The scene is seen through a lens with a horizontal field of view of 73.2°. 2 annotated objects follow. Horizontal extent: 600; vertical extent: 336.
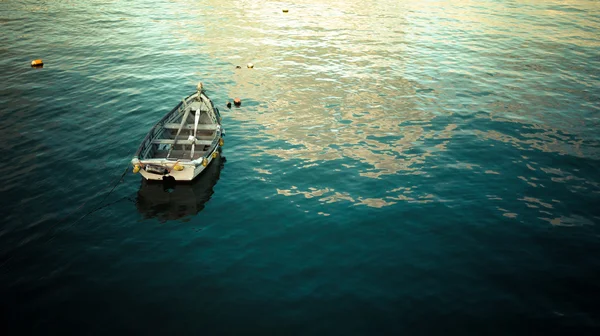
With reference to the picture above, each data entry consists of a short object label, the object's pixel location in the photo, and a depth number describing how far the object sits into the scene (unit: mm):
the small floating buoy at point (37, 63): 41250
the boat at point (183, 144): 22234
